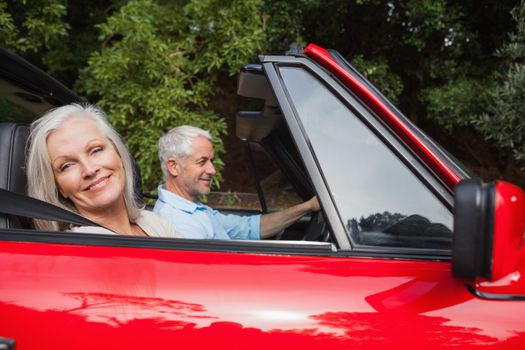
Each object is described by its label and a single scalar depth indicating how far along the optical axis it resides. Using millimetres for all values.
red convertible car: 1066
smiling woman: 1633
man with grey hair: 2461
